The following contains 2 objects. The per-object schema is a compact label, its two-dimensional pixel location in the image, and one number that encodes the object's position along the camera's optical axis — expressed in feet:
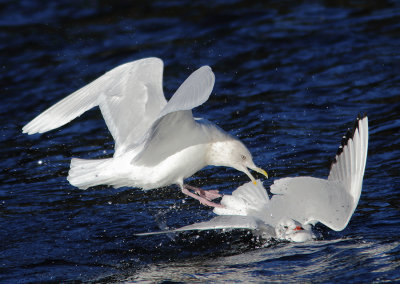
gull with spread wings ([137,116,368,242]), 40.47
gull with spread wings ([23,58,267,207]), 42.80
